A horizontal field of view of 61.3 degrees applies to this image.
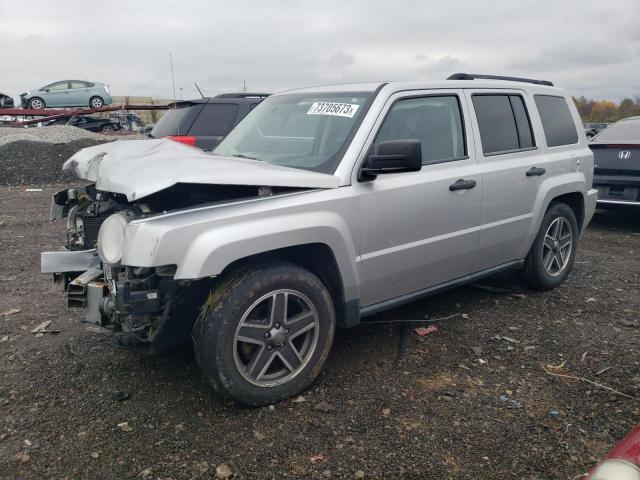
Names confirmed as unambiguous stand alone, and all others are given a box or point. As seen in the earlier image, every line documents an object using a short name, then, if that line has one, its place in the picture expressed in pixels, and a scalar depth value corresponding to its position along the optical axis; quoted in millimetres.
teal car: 26281
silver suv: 2908
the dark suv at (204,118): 8633
